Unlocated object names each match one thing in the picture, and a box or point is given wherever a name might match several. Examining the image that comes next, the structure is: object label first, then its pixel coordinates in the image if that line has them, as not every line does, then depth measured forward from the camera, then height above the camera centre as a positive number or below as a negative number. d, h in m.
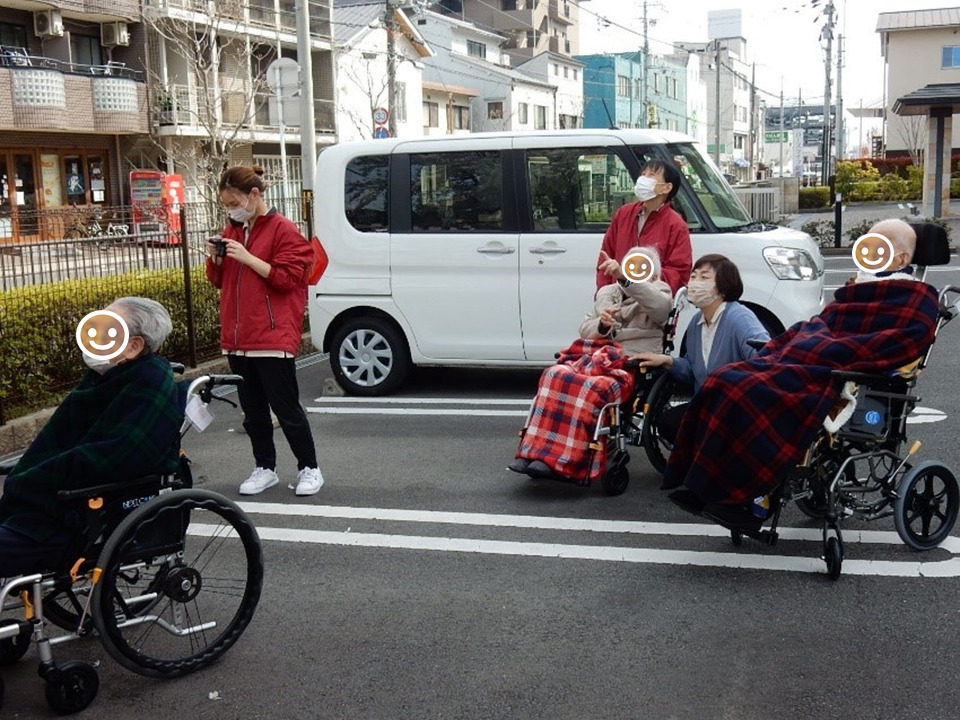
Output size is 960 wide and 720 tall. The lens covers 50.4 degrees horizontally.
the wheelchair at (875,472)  4.27 -1.16
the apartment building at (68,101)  24.75 +3.23
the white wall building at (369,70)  37.16 +5.72
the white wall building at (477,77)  50.25 +6.85
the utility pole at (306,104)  13.43 +1.58
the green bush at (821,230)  21.23 -0.51
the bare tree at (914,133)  43.49 +3.13
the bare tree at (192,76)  27.27 +4.28
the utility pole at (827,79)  37.12 +4.67
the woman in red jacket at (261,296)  5.39 -0.39
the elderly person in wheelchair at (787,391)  4.12 -0.74
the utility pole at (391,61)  28.58 +4.62
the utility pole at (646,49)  49.18 +7.87
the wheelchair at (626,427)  5.43 -1.15
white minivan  7.73 -0.22
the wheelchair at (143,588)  3.30 -1.25
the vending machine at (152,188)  25.02 +1.00
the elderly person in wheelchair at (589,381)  5.37 -0.89
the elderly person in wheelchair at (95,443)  3.37 -0.73
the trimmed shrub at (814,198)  35.65 +0.30
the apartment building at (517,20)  67.19 +12.96
